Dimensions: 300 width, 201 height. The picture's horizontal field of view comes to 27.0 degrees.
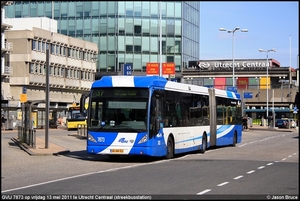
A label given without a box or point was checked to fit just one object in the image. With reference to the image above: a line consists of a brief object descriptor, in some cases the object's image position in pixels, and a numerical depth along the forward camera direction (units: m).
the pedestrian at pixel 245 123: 69.69
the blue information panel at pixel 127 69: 38.38
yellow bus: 63.00
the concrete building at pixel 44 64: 77.56
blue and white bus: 23.02
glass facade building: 89.06
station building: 108.19
